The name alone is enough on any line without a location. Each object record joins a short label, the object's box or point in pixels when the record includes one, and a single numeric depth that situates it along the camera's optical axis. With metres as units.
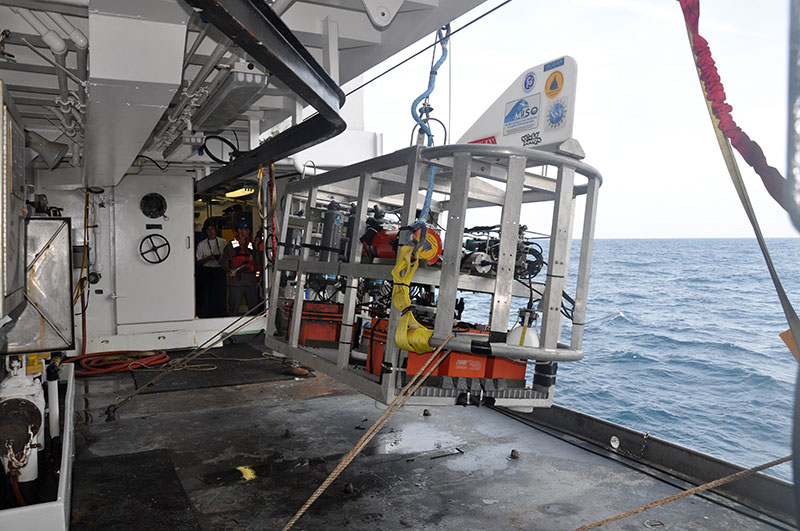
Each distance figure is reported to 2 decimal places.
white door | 8.83
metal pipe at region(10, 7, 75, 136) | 2.98
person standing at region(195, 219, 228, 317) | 10.83
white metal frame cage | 3.44
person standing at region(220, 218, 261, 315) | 10.43
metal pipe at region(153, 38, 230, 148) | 3.52
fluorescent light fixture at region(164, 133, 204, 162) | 5.59
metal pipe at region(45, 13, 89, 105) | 3.01
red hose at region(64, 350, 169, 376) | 7.47
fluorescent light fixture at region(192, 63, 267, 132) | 3.93
